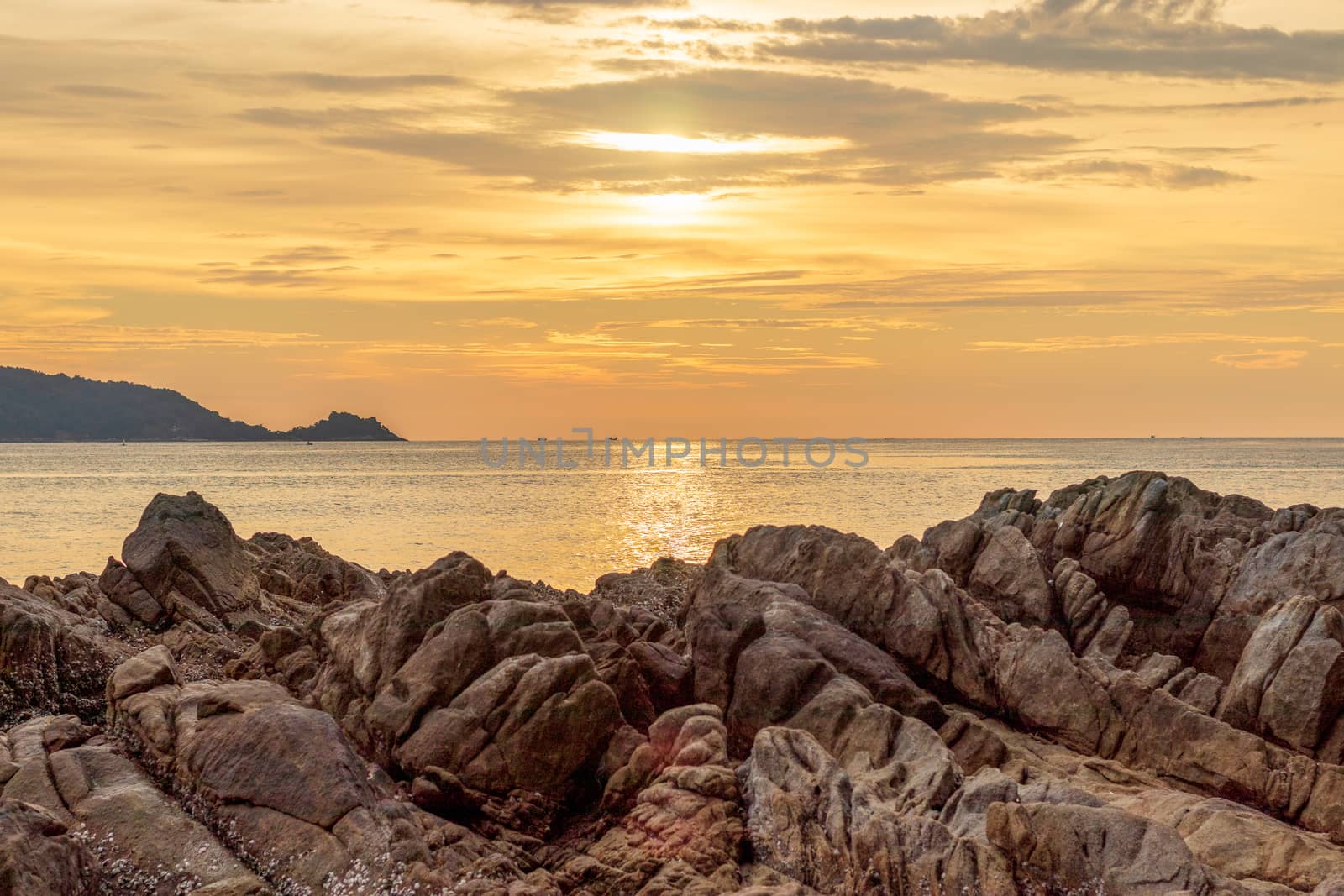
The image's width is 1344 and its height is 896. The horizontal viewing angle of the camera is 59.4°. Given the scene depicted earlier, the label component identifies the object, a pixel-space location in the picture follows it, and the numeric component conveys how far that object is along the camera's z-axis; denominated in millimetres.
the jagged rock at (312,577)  43594
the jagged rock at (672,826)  19234
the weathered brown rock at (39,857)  16359
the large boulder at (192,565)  37438
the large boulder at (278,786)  18828
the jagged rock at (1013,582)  37625
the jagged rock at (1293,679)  27094
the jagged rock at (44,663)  25875
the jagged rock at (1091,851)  17734
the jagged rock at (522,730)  22266
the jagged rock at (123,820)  18438
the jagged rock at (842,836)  18594
